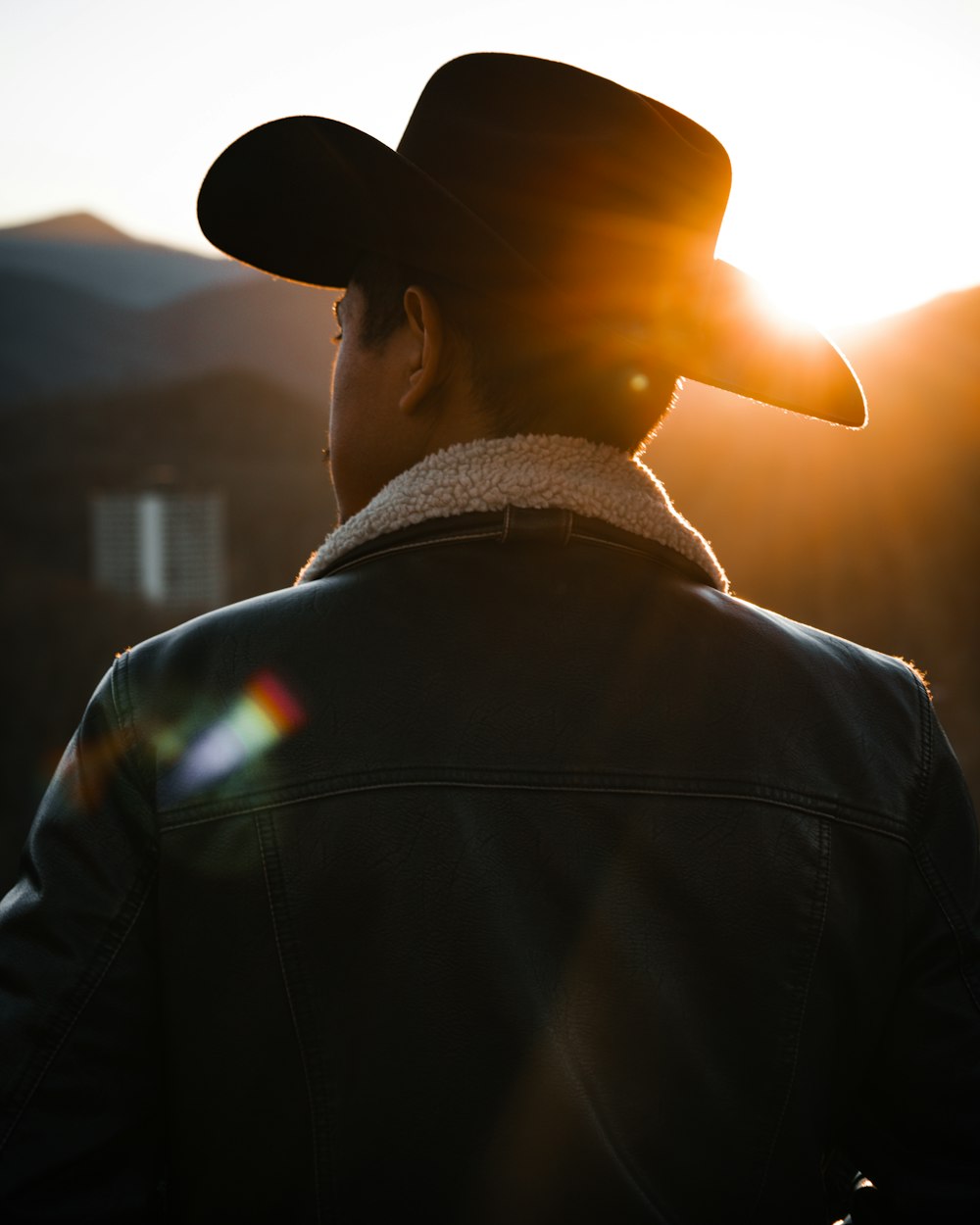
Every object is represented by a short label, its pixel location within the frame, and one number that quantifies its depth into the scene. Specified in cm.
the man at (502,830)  90
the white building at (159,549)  2673
